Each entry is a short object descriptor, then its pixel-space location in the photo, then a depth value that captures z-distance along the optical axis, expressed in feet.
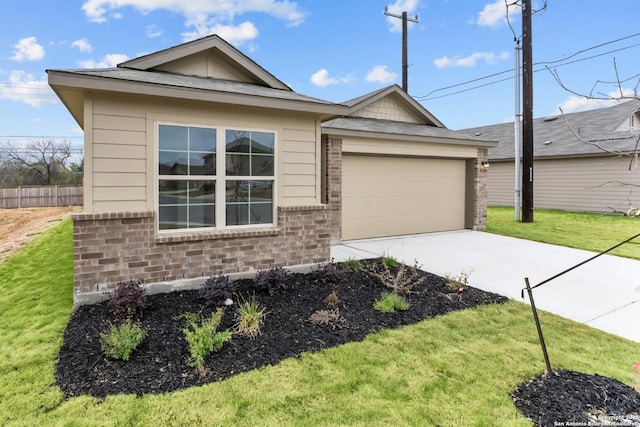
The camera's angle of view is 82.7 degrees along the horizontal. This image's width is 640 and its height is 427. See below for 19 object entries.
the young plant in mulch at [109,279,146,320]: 14.16
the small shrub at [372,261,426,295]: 17.95
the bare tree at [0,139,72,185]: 105.70
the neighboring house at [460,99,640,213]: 52.49
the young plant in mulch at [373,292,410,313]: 15.60
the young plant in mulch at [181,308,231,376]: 10.97
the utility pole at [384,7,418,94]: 58.81
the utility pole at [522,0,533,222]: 42.65
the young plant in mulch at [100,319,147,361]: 11.32
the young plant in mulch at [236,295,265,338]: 13.16
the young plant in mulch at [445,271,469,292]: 18.61
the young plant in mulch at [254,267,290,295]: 17.43
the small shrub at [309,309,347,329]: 14.13
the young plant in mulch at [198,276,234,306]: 16.01
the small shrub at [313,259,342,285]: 19.31
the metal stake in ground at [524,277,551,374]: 9.96
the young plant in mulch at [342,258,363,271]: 21.77
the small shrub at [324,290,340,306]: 16.36
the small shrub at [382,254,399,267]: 22.71
